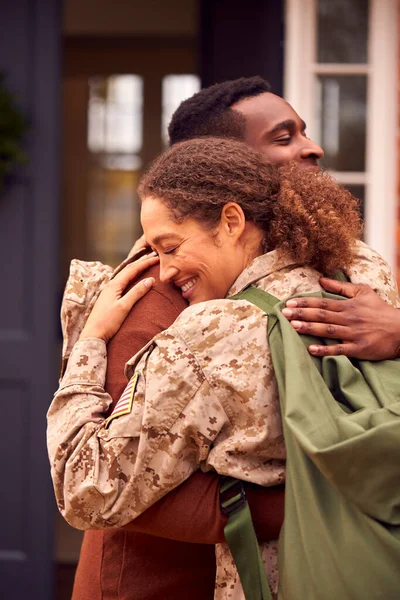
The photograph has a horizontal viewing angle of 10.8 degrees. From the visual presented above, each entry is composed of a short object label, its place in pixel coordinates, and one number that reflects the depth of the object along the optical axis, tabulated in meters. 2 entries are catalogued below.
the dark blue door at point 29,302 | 5.39
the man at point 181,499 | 3.14
